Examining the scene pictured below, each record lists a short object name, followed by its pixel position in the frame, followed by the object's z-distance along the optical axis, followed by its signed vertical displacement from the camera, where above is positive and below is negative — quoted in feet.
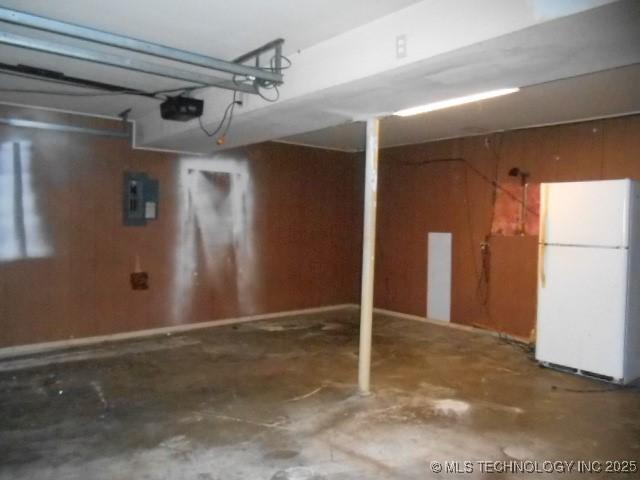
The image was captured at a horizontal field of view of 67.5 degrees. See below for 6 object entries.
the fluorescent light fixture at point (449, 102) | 10.48 +3.00
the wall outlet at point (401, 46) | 8.20 +3.12
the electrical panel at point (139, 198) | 18.37 +0.92
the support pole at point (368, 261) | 12.75 -0.92
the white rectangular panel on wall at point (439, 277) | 21.61 -2.25
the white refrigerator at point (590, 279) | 13.62 -1.44
